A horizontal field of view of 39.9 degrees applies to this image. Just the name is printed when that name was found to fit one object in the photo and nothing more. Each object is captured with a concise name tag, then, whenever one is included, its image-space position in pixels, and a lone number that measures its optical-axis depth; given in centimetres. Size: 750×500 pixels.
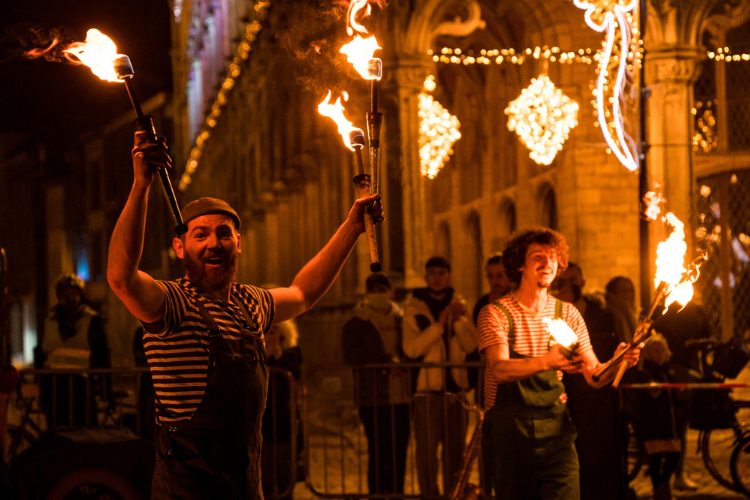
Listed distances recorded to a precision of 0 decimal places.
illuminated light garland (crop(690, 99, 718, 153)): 1498
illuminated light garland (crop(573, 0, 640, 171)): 1062
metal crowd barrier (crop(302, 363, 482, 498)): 775
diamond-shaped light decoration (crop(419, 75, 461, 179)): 1311
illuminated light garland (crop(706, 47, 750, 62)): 1317
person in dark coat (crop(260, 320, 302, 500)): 764
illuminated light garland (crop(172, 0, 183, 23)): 4969
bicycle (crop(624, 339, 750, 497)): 847
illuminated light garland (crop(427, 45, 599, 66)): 1330
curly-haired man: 495
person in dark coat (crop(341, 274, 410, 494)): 792
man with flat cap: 342
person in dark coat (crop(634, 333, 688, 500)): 805
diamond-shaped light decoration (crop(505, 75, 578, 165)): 1167
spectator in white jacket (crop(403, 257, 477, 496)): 791
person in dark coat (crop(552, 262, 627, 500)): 618
